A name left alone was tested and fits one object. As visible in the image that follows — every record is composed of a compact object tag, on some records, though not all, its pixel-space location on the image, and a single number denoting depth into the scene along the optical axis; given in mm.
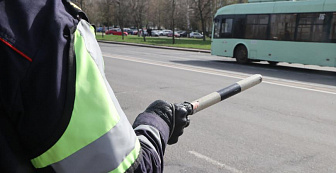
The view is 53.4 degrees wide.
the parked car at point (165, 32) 65250
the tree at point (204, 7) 44719
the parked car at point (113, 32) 60375
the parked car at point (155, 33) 61856
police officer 850
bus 13531
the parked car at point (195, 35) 59700
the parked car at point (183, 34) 63500
